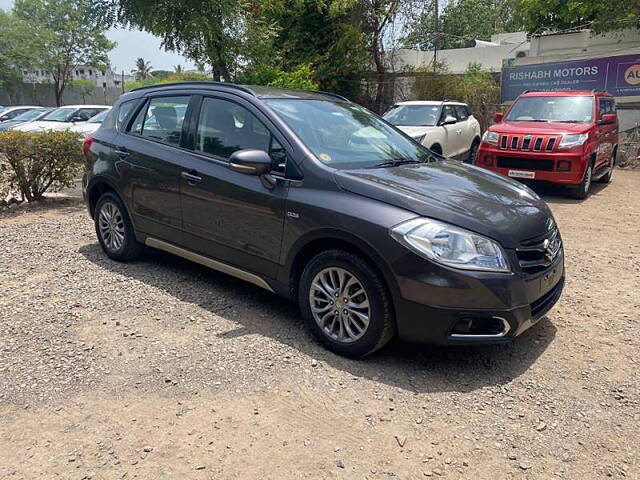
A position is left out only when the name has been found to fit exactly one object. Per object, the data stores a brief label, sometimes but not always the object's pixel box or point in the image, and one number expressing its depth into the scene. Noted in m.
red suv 9.02
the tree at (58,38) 34.59
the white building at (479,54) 24.17
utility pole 18.95
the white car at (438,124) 10.88
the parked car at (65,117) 14.79
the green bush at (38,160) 7.69
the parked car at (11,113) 19.34
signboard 14.24
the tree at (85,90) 41.12
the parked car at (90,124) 13.85
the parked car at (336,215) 3.29
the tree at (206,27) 10.70
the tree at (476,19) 42.56
